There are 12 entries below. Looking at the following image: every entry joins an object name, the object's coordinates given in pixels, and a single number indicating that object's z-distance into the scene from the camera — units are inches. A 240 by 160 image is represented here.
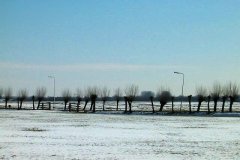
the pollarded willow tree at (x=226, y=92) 3470.0
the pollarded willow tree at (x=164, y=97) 3290.6
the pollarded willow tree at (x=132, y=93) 3801.7
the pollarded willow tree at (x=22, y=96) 4021.7
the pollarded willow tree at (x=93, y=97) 3286.7
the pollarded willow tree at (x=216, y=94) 3228.3
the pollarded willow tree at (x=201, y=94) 3075.5
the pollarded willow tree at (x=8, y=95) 4270.7
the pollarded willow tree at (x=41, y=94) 4468.5
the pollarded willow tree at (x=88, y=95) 3807.1
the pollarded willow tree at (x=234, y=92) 3372.3
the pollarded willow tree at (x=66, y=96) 3851.6
